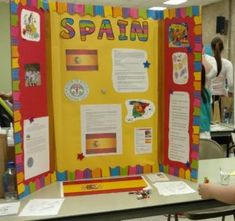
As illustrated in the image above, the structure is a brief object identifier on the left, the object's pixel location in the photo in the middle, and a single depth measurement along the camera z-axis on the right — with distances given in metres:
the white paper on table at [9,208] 1.54
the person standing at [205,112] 3.01
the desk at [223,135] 3.75
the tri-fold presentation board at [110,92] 1.81
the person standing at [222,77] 4.29
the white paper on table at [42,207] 1.54
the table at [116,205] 1.54
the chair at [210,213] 1.71
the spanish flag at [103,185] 1.78
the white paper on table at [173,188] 1.76
